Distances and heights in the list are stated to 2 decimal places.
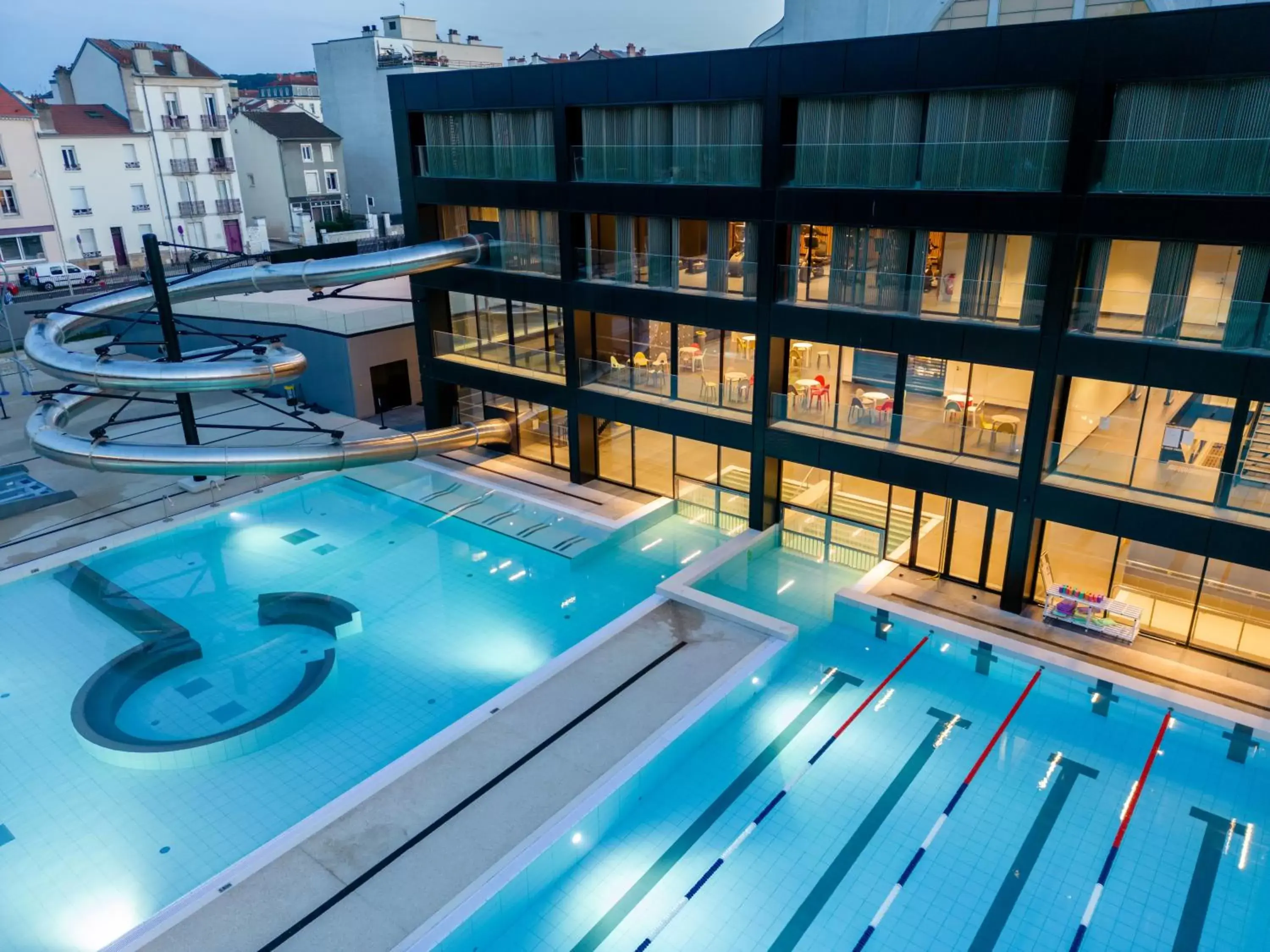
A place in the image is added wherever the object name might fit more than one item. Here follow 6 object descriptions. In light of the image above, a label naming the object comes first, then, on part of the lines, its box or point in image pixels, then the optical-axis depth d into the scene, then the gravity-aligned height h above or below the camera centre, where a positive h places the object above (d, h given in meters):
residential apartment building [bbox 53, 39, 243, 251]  50.31 +3.12
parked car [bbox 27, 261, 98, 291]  43.88 -4.83
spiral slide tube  17.77 -3.86
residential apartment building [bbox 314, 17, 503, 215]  58.44 +4.48
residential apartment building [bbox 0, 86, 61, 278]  44.94 -1.00
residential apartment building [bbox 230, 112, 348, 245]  55.66 +0.02
